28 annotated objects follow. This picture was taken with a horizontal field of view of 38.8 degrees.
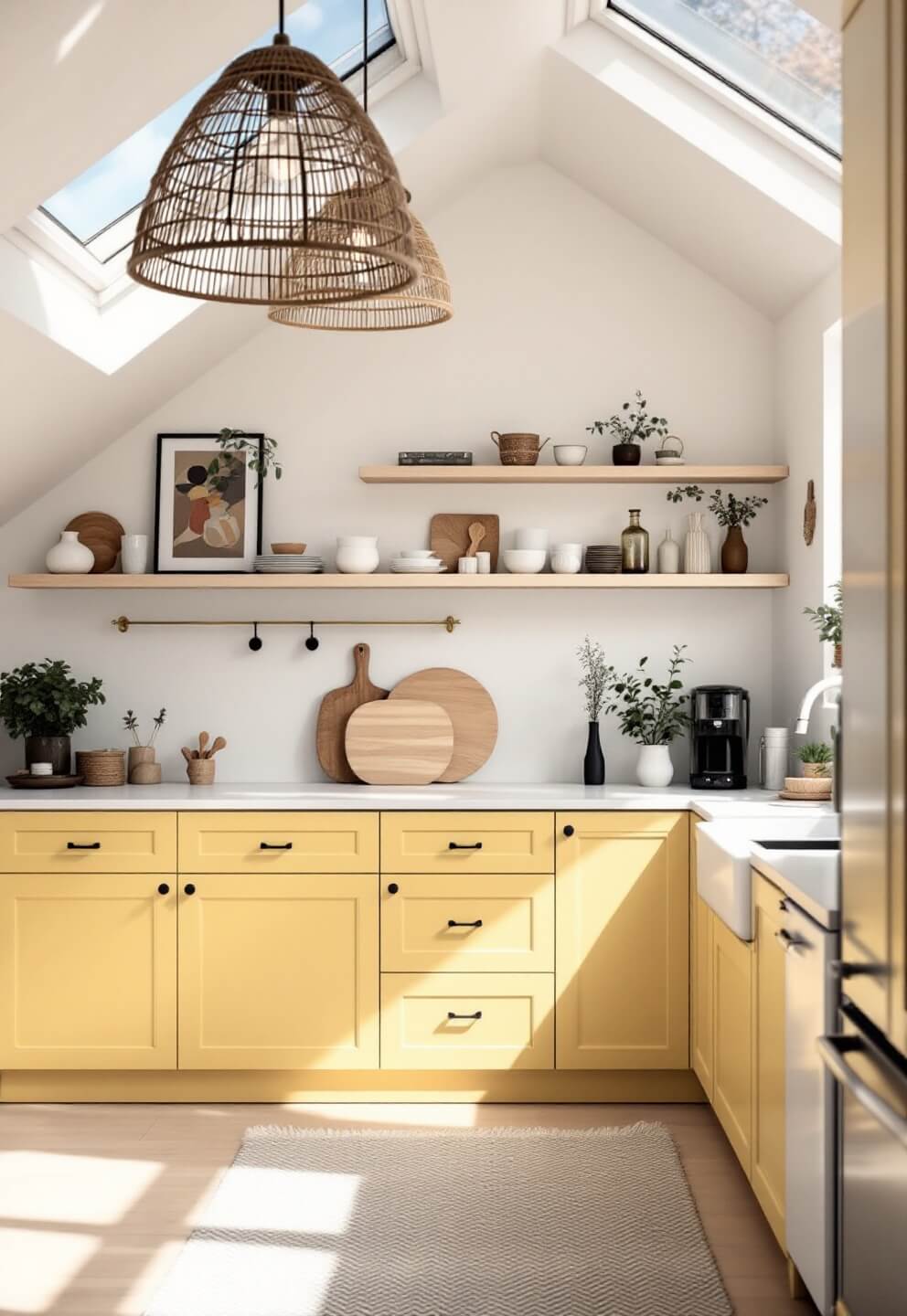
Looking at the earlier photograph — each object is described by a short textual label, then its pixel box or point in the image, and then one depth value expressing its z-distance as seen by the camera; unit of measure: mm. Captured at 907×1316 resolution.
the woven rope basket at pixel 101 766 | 4219
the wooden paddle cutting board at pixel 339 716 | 4371
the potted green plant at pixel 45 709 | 4105
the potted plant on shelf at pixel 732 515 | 4281
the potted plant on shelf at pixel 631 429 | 4262
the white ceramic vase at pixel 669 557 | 4250
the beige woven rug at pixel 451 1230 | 2654
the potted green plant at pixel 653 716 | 4195
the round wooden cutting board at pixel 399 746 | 4297
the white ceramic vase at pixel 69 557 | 4230
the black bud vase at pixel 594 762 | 4234
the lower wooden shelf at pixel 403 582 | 4145
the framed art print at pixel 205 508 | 4379
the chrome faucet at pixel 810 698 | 3395
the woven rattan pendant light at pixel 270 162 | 1820
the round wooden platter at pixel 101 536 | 4406
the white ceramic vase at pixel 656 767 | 4188
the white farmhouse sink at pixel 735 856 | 2939
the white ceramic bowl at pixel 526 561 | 4199
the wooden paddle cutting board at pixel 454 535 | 4398
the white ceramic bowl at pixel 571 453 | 4207
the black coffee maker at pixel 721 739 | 4098
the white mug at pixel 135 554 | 4293
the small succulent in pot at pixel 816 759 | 3787
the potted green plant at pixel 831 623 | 3499
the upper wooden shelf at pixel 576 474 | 4164
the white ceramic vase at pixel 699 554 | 4270
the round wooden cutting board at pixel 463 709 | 4363
